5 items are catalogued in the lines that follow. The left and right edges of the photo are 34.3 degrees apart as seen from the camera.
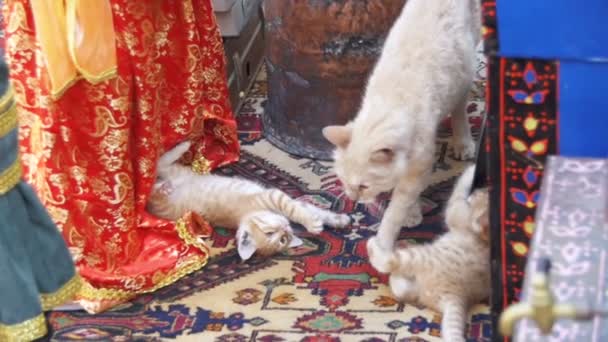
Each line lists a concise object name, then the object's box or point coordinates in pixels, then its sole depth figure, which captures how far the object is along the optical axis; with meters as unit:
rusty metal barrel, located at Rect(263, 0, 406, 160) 3.44
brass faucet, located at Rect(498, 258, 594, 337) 1.18
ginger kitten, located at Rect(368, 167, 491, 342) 2.70
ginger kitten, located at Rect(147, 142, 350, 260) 3.19
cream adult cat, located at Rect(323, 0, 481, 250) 2.75
